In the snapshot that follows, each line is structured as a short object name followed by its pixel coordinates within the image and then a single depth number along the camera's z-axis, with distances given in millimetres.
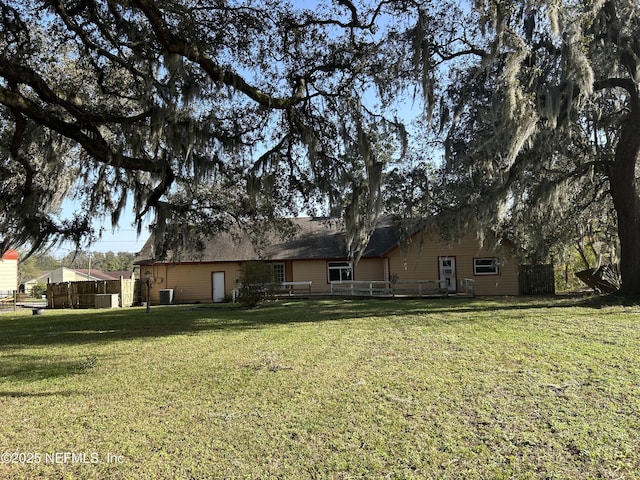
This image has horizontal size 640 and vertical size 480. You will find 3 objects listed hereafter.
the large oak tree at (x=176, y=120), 7926
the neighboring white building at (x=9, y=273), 27062
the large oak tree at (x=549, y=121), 9711
